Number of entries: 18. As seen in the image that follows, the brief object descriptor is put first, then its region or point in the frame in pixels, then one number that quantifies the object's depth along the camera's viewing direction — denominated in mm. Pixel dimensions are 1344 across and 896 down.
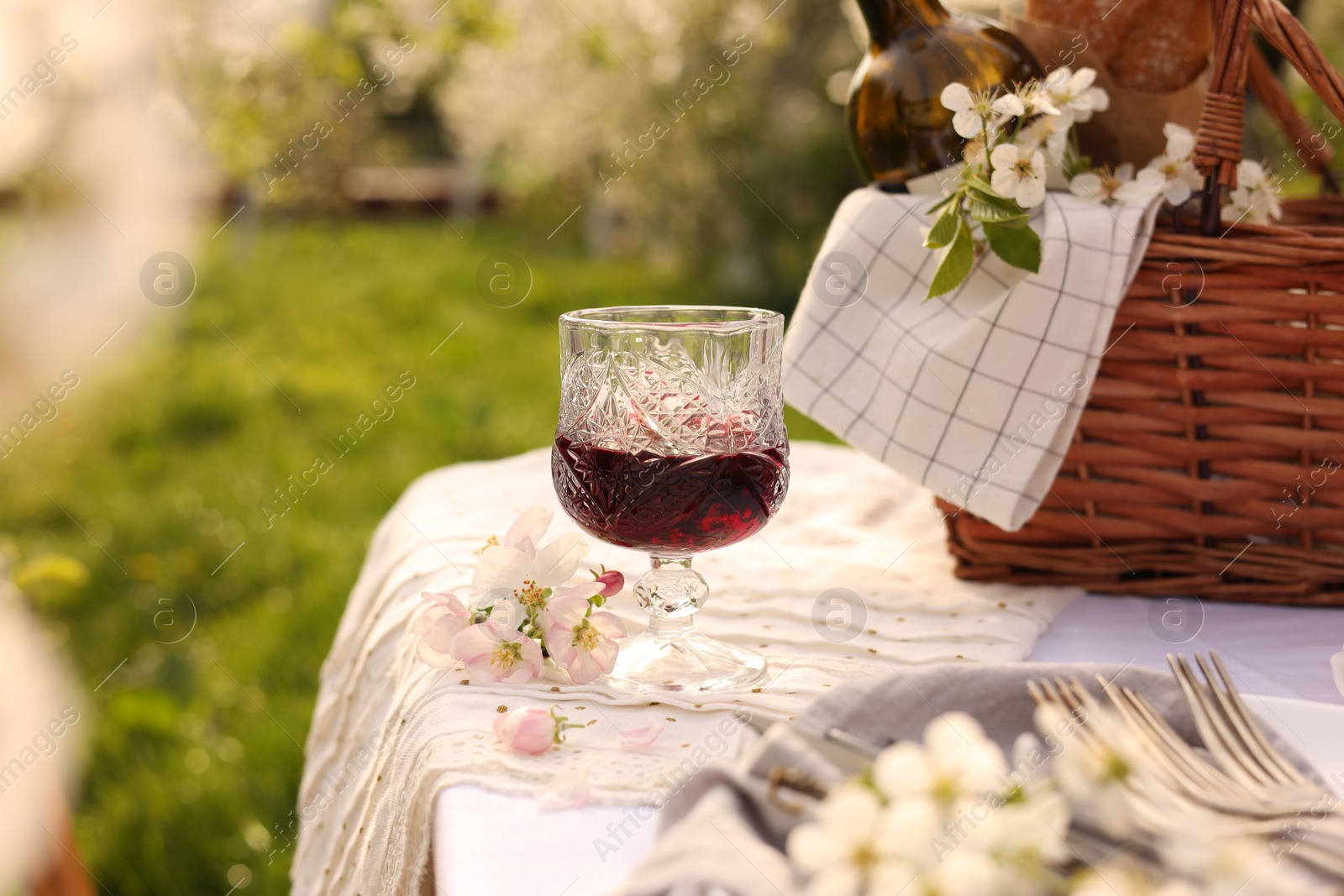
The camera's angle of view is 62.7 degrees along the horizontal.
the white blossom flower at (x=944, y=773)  500
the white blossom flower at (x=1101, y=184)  1176
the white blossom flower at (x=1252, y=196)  1168
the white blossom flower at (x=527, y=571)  953
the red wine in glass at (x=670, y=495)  963
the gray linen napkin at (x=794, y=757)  582
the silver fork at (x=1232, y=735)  683
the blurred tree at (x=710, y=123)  5957
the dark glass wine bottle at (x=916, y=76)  1234
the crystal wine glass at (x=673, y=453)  962
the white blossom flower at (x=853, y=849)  488
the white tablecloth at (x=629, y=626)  824
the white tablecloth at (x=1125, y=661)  694
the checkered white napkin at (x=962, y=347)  1117
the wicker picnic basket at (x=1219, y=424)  1088
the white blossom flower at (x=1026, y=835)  488
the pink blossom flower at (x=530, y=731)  819
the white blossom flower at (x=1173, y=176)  1143
